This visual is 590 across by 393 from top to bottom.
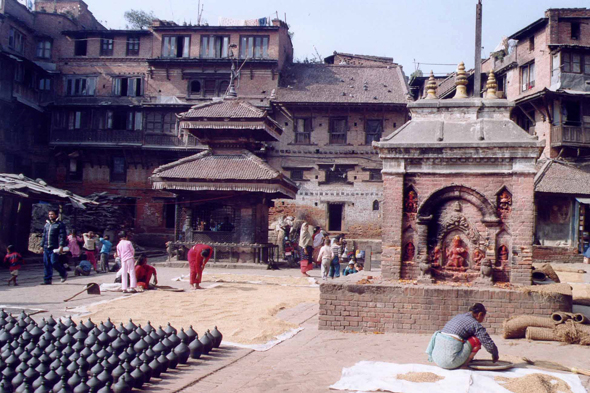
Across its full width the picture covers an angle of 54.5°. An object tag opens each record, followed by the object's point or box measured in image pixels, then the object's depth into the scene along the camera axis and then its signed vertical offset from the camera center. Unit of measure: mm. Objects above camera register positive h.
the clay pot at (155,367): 7094 -1823
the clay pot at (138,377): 6648 -1832
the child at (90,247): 21234 -1074
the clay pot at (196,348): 8062 -1776
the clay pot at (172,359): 7500 -1806
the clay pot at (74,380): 6391 -1823
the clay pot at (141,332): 8117 -1594
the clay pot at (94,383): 6293 -1825
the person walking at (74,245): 21594 -1045
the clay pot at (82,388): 6172 -1841
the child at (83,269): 19516 -1762
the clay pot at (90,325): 8387 -1582
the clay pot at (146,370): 6829 -1797
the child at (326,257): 19266 -997
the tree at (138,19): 53562 +18852
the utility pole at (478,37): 13250 +4534
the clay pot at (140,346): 7594 -1674
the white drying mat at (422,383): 6953 -1881
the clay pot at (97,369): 6651 -1755
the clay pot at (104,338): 7915 -1663
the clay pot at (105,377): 6470 -1805
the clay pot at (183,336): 8109 -1635
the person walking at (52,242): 16094 -702
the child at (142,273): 15517 -1437
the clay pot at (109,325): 8352 -1558
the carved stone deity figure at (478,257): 11281 -460
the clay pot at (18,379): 6580 -1890
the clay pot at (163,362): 7244 -1788
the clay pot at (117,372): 6648 -1780
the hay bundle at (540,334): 9586 -1645
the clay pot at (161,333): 8102 -1602
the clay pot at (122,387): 6273 -1842
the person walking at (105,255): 21281 -1364
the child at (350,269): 20547 -1466
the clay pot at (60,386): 6239 -1848
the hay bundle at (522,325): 9711 -1518
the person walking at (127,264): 14867 -1164
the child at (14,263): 15914 -1348
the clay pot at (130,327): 8248 -1553
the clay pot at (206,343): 8242 -1734
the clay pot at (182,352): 7679 -1755
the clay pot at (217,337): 8625 -1713
